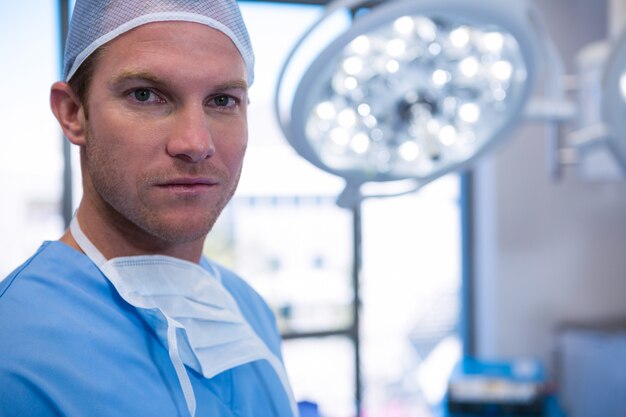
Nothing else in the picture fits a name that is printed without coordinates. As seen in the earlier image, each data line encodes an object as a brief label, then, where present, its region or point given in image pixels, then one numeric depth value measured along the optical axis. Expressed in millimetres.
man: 753
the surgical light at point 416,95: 1005
